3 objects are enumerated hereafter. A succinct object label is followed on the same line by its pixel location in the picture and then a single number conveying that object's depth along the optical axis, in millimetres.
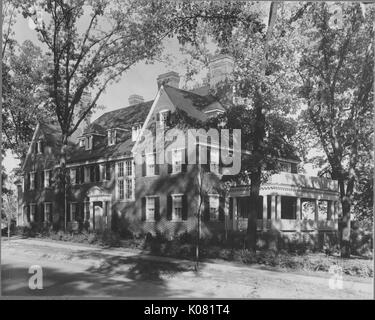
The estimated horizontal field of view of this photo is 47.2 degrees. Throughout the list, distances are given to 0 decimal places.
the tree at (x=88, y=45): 20688
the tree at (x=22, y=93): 26969
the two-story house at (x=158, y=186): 22422
